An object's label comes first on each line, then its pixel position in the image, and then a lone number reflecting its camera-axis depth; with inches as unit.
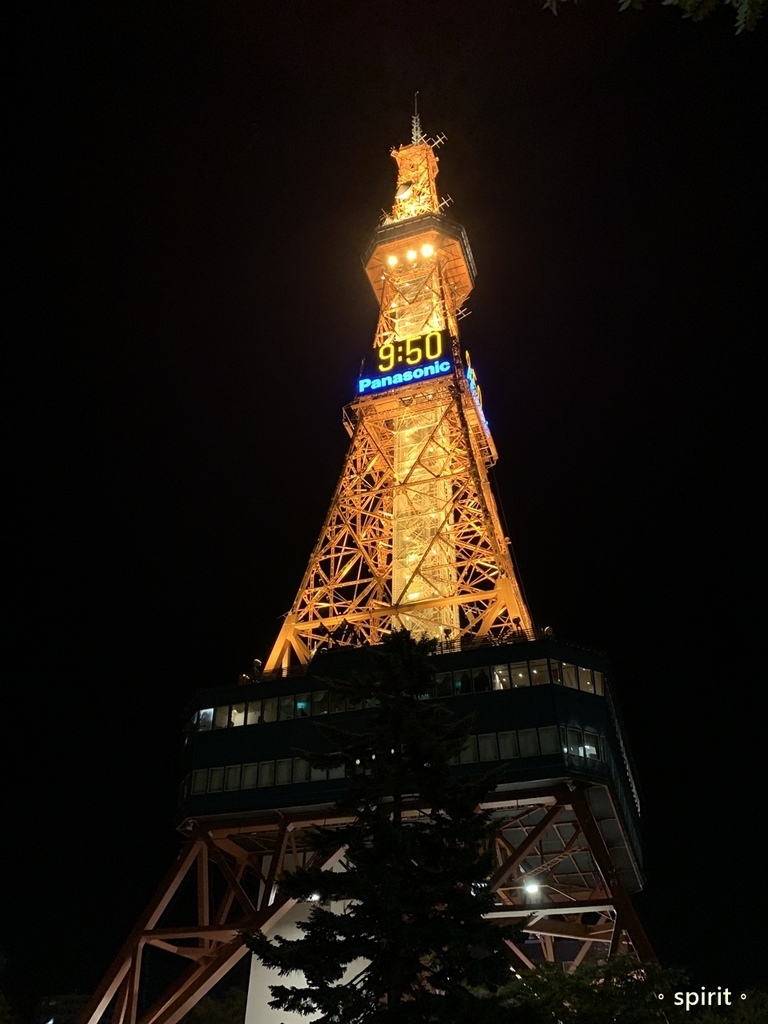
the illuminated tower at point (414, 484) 1860.2
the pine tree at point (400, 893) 666.8
